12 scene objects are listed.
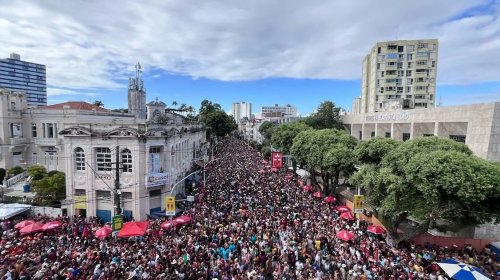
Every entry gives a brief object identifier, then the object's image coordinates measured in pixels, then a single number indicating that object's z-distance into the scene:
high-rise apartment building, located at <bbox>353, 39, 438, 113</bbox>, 59.28
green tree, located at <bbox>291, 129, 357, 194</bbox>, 26.00
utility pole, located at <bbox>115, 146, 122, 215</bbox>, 18.59
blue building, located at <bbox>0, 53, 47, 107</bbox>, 127.94
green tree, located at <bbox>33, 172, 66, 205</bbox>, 25.97
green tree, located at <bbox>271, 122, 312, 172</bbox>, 46.25
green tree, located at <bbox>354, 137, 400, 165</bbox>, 21.36
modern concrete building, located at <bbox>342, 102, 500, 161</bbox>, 20.72
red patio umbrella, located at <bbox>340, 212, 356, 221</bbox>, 21.20
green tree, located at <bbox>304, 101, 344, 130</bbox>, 55.88
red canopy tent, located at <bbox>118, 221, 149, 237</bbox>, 16.86
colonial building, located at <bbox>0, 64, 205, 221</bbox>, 24.14
